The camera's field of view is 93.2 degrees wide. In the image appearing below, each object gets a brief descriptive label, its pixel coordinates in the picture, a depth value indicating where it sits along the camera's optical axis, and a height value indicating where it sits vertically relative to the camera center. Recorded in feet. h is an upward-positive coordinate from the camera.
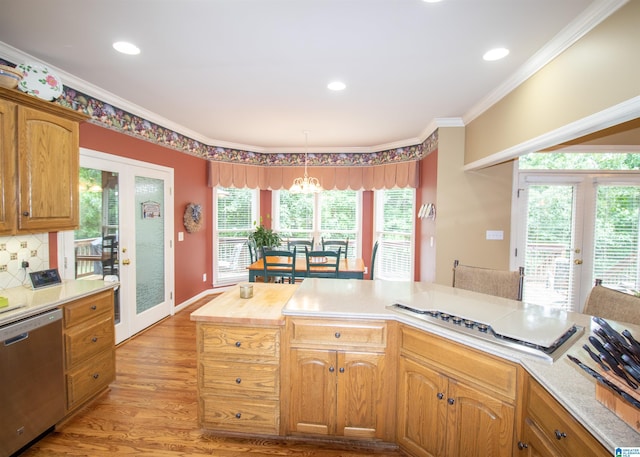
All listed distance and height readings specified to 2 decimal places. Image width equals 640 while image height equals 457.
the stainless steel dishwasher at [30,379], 5.47 -3.22
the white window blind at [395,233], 16.53 -0.76
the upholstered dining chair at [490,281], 7.11 -1.48
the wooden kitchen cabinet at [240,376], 6.08 -3.23
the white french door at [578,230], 12.04 -0.34
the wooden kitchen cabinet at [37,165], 6.29 +1.13
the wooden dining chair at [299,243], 15.85 -1.32
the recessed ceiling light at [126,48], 6.98 +3.96
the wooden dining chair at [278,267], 11.80 -2.00
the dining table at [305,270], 12.34 -2.12
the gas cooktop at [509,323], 4.26 -1.70
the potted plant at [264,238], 15.92 -1.10
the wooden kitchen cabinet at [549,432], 2.96 -2.30
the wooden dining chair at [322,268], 11.79 -2.01
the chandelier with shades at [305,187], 14.62 +1.51
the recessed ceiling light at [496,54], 7.11 +4.01
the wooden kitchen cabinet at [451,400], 4.36 -2.91
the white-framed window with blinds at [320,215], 18.47 +0.17
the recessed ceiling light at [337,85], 9.01 +4.03
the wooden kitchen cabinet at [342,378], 5.89 -3.14
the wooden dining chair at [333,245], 15.75 -1.44
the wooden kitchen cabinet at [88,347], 6.81 -3.19
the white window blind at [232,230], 17.28 -0.76
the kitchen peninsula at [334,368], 5.26 -2.88
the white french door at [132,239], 9.82 -0.84
